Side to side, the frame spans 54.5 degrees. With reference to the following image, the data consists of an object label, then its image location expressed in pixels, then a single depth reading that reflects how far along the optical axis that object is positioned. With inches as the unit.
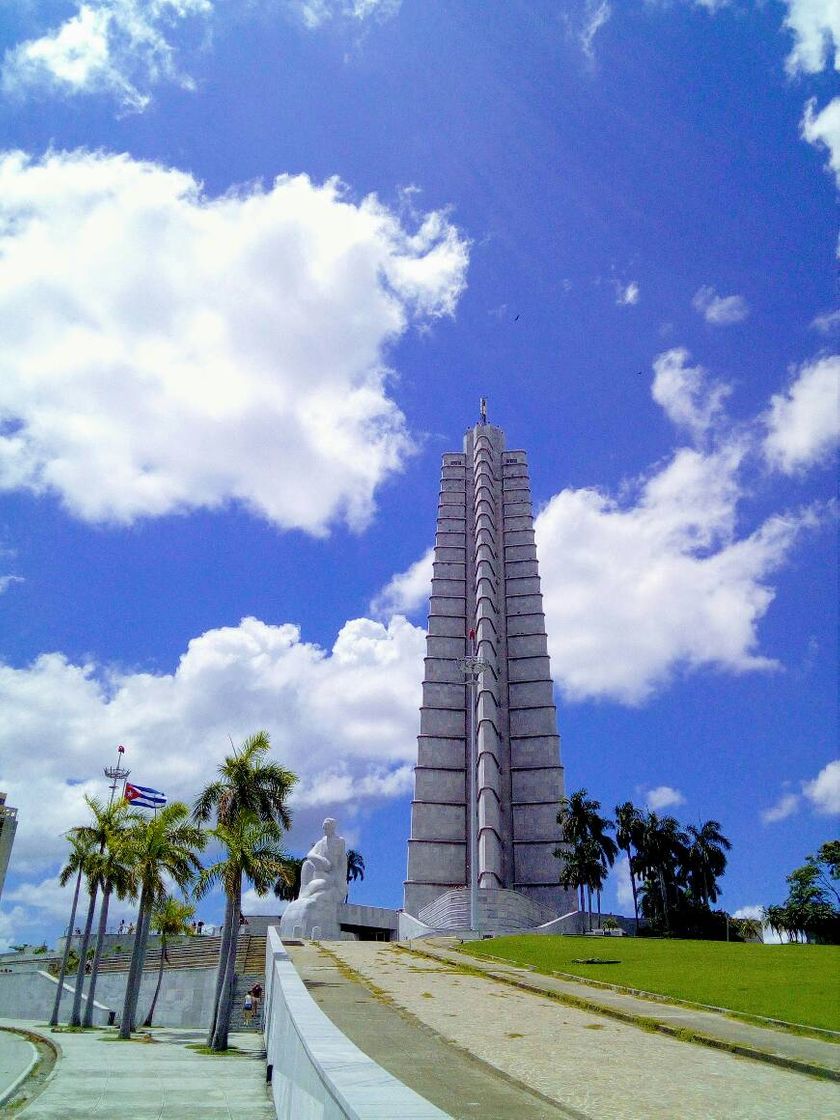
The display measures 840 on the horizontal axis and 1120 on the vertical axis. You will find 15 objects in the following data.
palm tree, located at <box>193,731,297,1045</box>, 1039.6
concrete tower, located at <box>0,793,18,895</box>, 3213.6
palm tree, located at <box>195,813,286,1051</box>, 935.4
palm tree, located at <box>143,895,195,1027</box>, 1448.1
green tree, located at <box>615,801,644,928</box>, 2112.5
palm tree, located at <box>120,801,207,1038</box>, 1101.1
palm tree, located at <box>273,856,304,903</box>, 2620.6
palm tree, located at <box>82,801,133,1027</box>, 1263.8
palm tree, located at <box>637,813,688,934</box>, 2090.3
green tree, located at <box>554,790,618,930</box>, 1995.6
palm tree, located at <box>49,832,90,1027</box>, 1419.8
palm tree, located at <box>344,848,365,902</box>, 3218.5
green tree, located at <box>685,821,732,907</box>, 2224.4
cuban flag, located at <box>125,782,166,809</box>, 1849.8
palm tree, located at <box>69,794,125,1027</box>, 1360.7
